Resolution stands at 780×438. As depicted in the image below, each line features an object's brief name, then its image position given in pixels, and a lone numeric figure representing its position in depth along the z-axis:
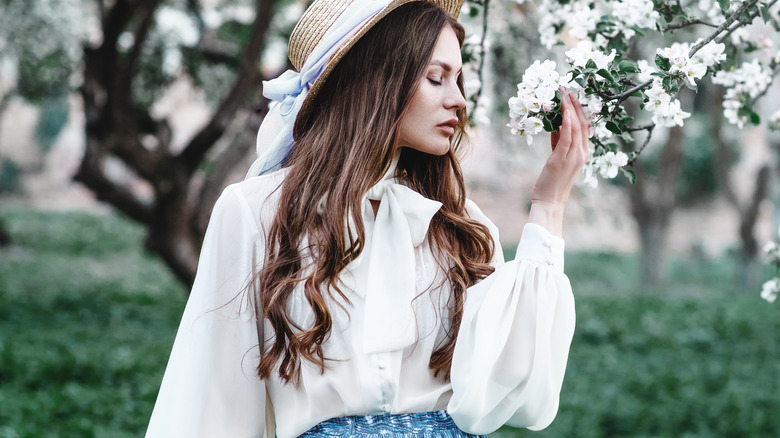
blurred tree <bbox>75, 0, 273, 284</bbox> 5.92
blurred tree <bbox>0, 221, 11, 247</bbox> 14.05
